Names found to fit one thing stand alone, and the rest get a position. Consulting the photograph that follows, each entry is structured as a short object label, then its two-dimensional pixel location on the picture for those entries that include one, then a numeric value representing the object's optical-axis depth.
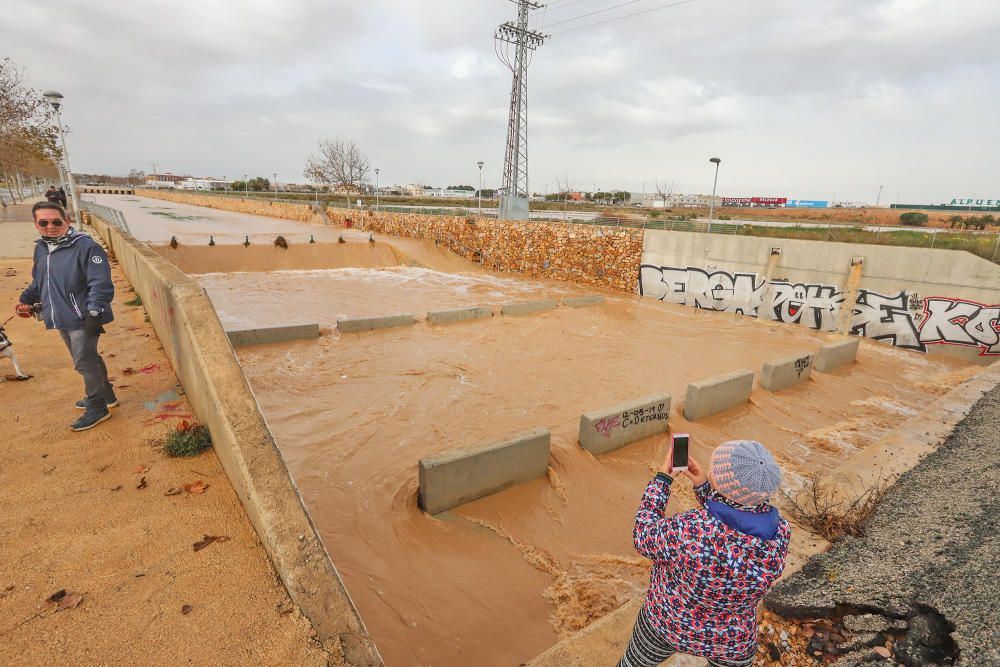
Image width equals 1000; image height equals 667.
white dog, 5.48
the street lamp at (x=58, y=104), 15.89
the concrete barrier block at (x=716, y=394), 8.74
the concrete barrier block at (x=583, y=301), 18.31
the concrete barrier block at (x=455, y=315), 14.41
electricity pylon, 30.31
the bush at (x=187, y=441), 4.19
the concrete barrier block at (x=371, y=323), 12.95
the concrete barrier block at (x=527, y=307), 16.13
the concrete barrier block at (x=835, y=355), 11.91
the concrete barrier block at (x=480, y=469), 5.63
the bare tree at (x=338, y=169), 63.22
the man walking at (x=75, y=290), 4.37
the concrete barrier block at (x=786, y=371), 10.27
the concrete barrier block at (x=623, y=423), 7.25
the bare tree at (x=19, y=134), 20.33
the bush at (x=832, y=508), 4.59
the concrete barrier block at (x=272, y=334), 11.20
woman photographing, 2.00
